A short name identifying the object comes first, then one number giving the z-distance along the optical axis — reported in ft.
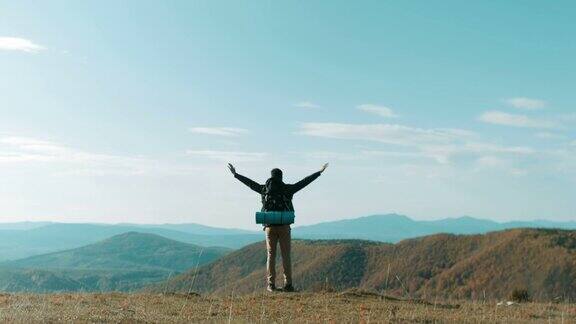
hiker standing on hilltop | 58.54
